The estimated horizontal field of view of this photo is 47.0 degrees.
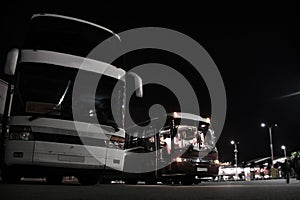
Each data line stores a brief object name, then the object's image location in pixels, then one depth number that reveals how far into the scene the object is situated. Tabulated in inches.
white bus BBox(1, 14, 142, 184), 319.3
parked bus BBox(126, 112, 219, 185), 606.5
